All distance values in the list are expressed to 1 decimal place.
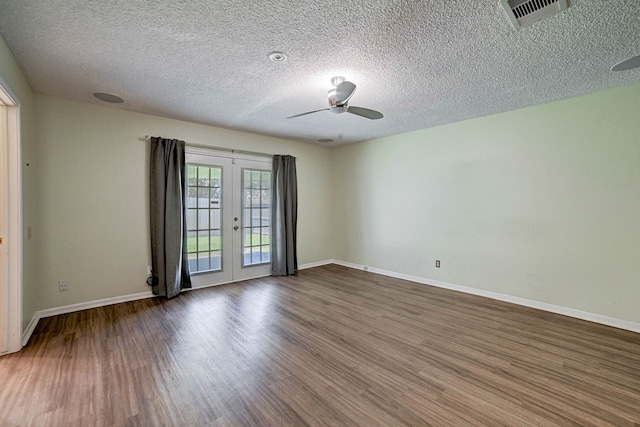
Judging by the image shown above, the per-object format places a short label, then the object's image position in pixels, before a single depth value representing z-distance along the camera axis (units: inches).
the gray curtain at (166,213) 153.2
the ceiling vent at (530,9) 68.2
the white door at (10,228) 93.0
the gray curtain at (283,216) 203.9
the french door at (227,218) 171.5
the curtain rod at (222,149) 153.6
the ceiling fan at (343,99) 98.6
